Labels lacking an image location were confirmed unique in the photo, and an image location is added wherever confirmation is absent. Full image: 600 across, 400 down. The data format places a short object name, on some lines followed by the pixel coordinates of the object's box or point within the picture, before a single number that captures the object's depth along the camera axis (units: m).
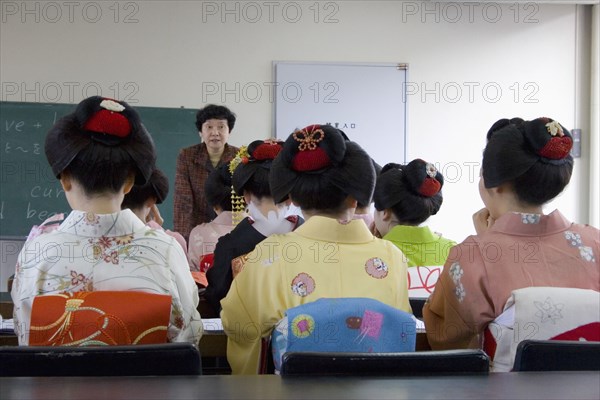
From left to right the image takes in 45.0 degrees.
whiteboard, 5.58
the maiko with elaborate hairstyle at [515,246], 1.72
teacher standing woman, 4.77
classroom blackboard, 5.23
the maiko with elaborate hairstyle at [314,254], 1.71
